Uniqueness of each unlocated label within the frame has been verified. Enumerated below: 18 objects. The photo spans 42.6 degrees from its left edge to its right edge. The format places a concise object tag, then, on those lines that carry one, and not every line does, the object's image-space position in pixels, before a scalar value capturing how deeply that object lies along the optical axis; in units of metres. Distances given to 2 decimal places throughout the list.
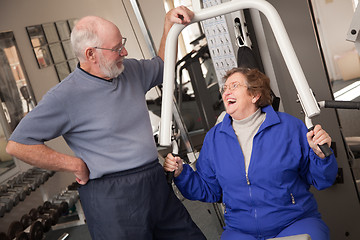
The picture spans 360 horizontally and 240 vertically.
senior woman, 2.01
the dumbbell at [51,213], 4.23
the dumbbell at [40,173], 4.65
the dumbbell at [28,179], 4.46
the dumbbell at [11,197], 4.06
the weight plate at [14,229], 3.98
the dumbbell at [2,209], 3.93
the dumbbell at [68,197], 4.57
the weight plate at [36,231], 3.94
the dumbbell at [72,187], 4.93
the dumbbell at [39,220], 4.11
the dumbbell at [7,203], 4.00
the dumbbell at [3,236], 3.83
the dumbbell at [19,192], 4.18
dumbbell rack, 4.55
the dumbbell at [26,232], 3.91
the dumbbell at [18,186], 4.29
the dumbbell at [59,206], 4.41
